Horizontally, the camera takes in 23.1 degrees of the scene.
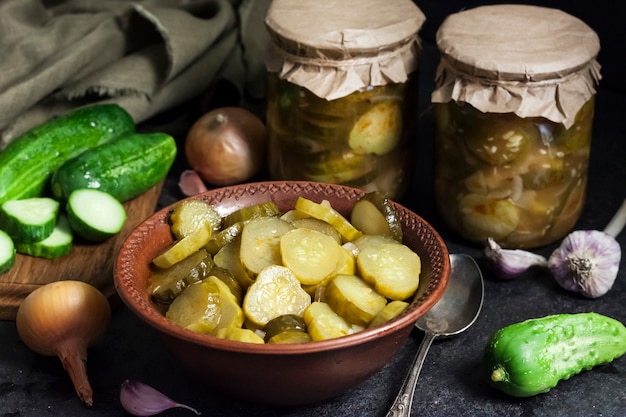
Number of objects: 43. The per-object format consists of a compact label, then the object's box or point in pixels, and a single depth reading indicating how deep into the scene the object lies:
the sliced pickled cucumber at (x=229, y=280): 0.78
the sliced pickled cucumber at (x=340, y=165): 0.90
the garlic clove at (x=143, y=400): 0.77
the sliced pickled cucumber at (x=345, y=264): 0.78
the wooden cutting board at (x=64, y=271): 0.86
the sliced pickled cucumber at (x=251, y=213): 0.82
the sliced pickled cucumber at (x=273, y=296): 0.76
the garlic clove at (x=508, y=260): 0.87
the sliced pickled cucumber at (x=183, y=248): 0.79
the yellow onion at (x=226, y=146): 0.97
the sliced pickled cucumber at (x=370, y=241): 0.79
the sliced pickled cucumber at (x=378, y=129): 0.89
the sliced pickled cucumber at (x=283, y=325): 0.75
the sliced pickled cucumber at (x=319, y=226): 0.80
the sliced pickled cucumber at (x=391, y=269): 0.77
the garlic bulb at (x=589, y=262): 0.85
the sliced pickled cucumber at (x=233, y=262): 0.78
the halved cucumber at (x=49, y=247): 0.89
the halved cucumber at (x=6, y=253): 0.87
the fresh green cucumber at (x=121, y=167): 0.93
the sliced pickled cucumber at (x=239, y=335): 0.73
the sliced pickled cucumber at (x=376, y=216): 0.81
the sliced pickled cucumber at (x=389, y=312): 0.75
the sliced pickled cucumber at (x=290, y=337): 0.74
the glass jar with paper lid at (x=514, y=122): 0.84
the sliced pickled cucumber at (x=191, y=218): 0.81
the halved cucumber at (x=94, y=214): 0.89
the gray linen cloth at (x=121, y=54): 1.00
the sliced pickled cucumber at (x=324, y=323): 0.74
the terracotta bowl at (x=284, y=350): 0.73
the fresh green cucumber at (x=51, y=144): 0.93
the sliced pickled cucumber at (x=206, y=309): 0.75
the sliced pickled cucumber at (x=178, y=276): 0.77
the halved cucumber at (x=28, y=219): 0.89
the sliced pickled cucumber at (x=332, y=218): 0.81
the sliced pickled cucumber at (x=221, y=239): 0.80
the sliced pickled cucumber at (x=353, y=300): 0.76
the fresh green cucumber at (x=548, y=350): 0.77
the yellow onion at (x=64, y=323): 0.80
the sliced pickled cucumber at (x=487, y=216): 0.88
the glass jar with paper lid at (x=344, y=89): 0.87
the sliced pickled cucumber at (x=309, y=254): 0.77
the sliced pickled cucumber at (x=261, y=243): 0.78
